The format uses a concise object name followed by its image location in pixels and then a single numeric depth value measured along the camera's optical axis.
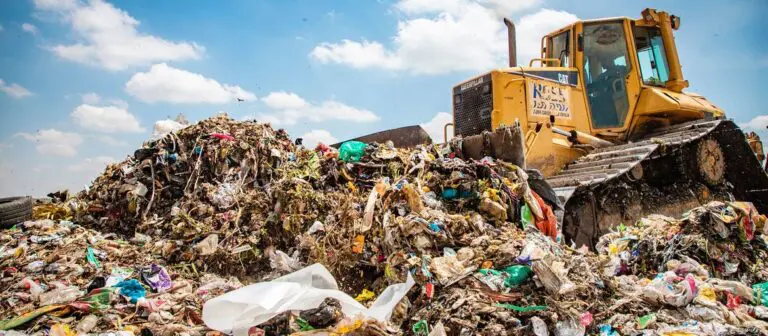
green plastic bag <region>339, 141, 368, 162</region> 4.79
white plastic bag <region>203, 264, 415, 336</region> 2.74
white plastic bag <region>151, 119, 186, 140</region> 5.76
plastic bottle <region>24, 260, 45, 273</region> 3.85
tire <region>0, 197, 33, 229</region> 4.89
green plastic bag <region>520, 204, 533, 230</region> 3.98
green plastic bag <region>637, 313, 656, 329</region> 2.66
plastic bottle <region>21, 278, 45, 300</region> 3.44
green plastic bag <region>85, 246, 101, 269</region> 3.98
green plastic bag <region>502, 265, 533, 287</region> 2.94
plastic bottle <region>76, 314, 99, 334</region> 2.89
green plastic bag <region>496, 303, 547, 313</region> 2.70
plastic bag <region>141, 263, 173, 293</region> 3.60
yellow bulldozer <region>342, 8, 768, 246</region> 5.17
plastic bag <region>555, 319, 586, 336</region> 2.58
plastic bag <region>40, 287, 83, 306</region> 3.29
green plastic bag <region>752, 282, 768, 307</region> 3.24
